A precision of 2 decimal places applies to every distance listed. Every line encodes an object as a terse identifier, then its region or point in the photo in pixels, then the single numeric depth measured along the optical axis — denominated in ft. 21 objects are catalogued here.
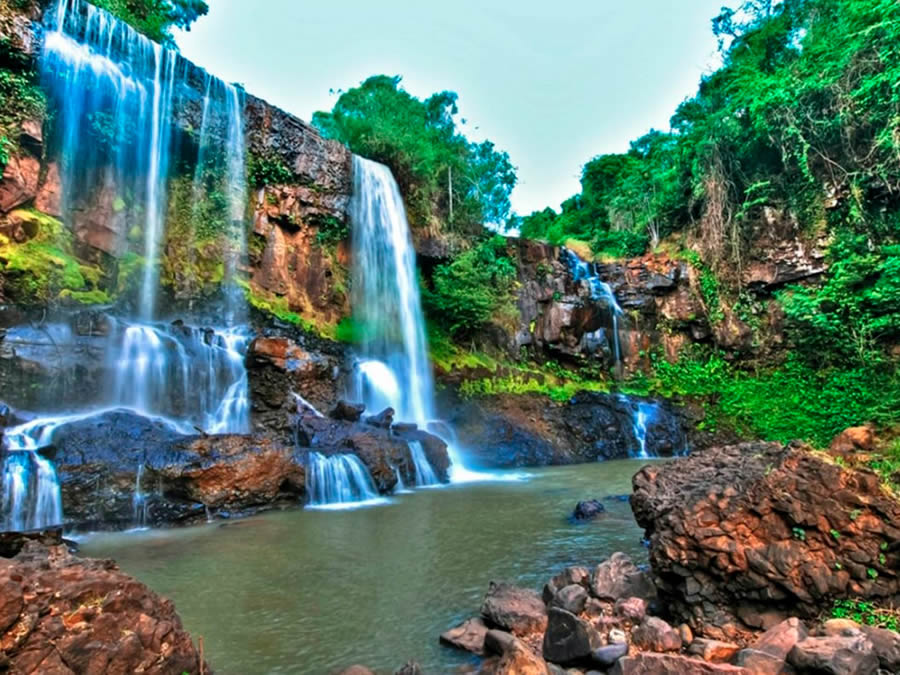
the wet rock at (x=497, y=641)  10.35
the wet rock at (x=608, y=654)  9.70
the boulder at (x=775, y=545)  10.46
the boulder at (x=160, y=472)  23.36
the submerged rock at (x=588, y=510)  22.55
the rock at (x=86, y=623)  7.43
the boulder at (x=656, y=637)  10.23
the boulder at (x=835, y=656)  7.89
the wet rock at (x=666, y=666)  8.26
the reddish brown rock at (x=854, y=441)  21.52
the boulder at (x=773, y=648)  8.48
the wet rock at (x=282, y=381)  35.12
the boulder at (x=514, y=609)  11.28
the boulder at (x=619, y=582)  12.57
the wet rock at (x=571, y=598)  11.98
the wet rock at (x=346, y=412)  36.88
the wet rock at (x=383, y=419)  36.76
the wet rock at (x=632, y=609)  11.23
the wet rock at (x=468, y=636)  11.06
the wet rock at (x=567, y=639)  9.82
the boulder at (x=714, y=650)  9.59
